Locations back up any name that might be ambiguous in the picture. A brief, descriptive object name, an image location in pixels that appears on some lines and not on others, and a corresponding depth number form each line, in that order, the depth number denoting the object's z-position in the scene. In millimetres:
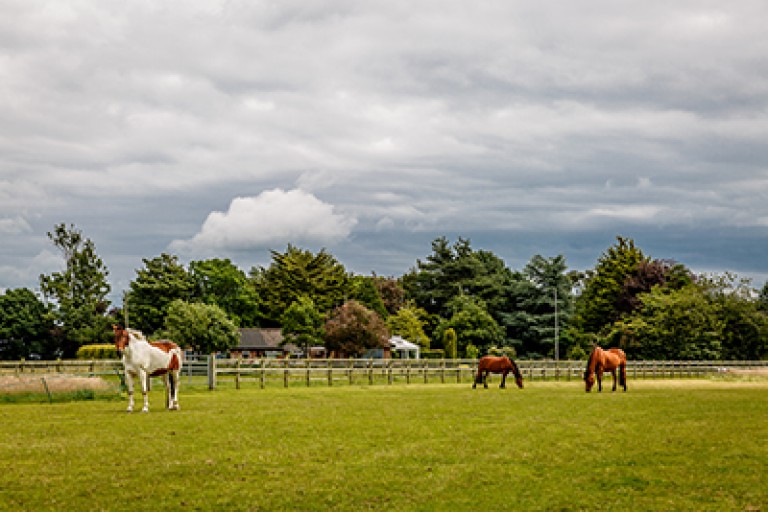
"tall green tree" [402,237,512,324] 95438
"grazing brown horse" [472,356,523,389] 34562
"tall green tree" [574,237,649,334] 79562
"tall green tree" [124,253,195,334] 76375
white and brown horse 20719
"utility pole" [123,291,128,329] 71038
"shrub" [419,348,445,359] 74250
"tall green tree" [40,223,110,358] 76875
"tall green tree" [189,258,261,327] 86938
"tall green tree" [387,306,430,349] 84250
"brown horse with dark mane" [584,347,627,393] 31688
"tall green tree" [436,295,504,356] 78125
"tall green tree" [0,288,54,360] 79812
